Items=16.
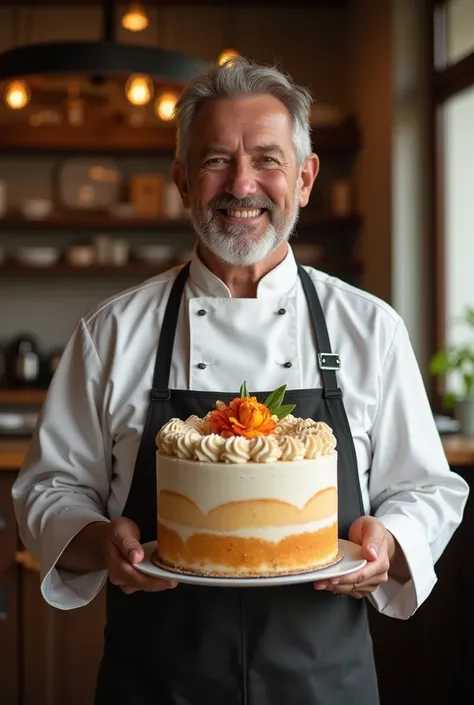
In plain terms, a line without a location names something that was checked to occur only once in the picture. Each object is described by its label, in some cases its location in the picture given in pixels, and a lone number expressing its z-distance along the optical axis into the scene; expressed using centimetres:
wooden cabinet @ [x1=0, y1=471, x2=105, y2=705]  309
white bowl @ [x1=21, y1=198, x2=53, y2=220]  582
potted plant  373
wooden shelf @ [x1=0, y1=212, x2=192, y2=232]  583
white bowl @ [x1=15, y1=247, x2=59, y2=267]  583
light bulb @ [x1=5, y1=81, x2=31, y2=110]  363
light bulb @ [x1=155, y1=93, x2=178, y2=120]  384
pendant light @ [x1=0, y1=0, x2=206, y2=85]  312
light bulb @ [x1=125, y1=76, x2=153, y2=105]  362
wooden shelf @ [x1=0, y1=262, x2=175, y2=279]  583
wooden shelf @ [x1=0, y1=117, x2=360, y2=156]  575
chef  166
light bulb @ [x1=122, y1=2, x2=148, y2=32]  412
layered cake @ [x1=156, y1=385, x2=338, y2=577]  140
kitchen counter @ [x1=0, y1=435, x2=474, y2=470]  309
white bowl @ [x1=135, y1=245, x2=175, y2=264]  585
